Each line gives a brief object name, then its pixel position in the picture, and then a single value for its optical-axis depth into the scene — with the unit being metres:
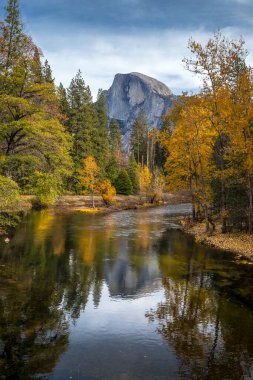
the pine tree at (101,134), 69.94
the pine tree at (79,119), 63.28
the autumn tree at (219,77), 24.97
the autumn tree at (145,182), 62.38
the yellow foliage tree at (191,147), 26.91
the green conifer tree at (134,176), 71.50
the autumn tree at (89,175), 55.47
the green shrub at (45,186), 15.97
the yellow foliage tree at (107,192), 56.53
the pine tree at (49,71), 63.17
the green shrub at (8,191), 16.92
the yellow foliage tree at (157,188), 62.89
